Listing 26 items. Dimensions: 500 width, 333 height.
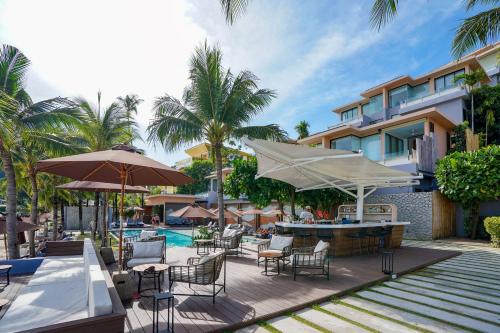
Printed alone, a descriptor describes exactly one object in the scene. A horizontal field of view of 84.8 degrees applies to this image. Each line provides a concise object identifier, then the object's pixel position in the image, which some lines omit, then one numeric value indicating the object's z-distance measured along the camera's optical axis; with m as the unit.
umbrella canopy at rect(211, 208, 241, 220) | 18.14
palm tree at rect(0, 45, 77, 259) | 8.09
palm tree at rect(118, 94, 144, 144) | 29.35
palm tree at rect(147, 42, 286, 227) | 11.55
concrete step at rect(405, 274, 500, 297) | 5.64
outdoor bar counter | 9.04
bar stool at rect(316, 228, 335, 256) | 8.88
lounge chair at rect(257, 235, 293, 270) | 7.36
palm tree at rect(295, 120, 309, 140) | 30.47
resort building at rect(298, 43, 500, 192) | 17.62
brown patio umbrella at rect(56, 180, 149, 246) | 8.09
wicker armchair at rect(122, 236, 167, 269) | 6.60
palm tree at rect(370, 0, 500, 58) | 6.57
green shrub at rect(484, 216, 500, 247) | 12.13
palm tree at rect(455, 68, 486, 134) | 19.98
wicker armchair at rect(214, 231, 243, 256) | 9.27
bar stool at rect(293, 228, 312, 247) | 9.03
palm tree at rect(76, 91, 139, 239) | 14.54
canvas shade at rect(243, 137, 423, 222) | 7.29
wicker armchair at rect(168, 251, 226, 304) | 4.77
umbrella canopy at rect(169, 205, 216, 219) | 12.19
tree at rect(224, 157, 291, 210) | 14.17
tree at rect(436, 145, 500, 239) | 12.84
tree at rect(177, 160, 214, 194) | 39.66
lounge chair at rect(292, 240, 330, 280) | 6.31
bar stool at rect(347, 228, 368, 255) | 9.06
